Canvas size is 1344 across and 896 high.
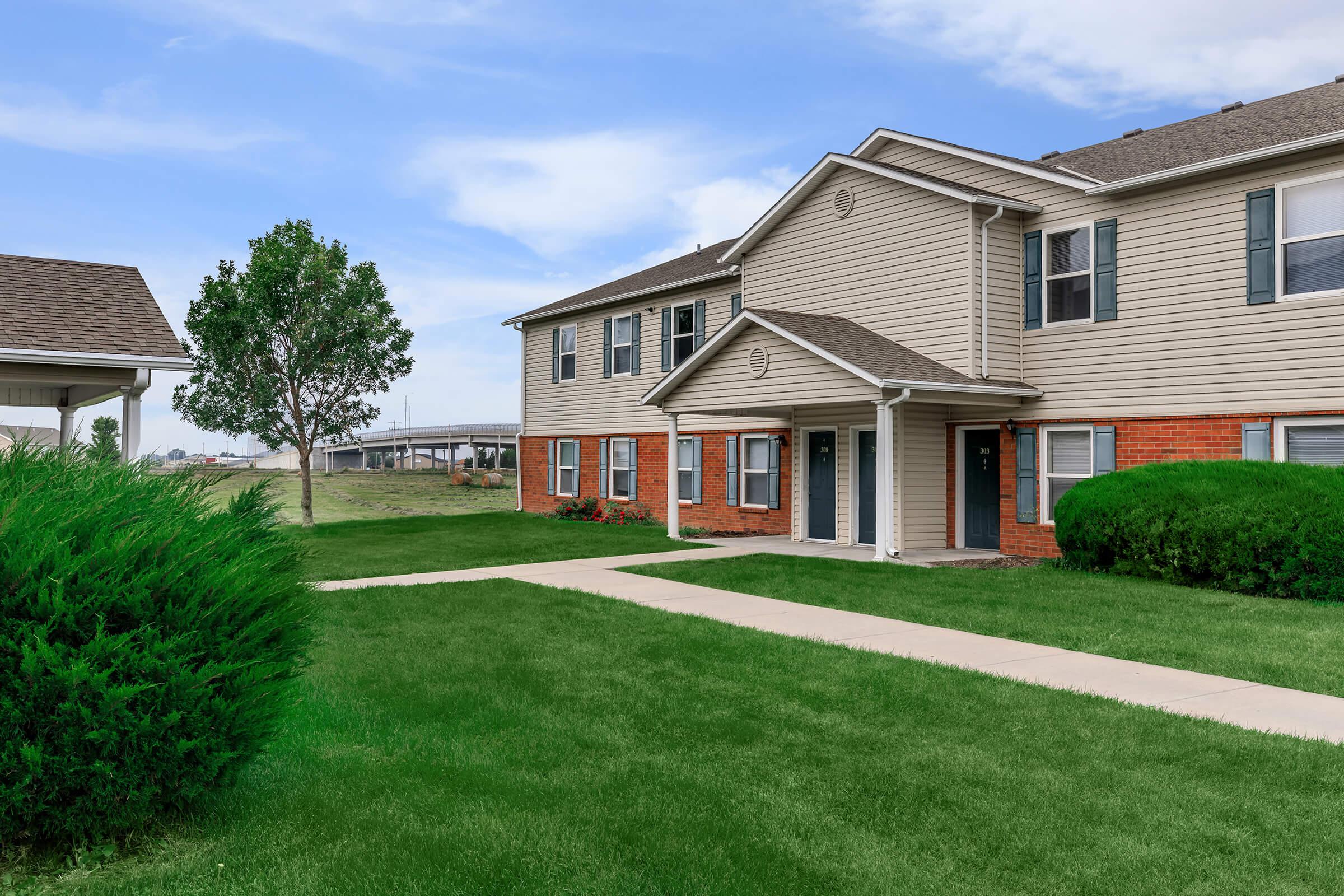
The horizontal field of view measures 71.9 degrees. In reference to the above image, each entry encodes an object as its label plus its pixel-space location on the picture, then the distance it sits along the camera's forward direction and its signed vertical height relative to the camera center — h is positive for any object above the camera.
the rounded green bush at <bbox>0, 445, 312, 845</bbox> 3.82 -0.89
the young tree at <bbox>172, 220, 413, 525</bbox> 27.12 +3.35
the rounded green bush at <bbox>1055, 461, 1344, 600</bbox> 10.89 -0.97
